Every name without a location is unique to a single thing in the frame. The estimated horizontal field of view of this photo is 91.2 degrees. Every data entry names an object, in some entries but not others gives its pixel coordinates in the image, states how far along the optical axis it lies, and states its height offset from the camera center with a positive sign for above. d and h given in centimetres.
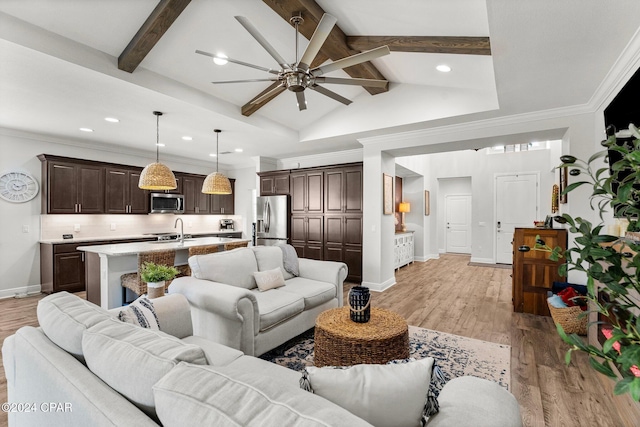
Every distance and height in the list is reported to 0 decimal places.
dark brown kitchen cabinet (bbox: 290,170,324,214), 613 +43
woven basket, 321 -111
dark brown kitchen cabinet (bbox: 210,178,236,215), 779 +25
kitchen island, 361 -65
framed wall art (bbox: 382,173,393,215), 526 +33
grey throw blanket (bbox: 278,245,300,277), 384 -60
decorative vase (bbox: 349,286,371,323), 235 -68
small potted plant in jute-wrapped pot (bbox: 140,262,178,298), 274 -57
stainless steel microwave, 647 +22
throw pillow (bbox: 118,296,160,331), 172 -58
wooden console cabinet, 392 -75
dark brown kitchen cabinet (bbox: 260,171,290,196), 661 +64
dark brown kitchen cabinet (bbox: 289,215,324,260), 614 -44
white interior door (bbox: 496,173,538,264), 766 +15
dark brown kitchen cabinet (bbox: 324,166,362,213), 567 +43
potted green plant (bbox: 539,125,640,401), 64 -16
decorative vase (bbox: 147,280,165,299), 276 -67
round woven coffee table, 211 -88
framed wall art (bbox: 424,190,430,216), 875 +28
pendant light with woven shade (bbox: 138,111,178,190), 385 +44
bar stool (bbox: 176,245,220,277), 413 -51
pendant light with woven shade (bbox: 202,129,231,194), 478 +43
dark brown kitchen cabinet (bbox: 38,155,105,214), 509 +44
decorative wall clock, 483 +42
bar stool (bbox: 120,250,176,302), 351 -71
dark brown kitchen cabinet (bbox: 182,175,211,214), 714 +39
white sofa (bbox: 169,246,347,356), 246 -80
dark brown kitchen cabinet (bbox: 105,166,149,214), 579 +39
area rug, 257 -129
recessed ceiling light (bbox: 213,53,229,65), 240 +141
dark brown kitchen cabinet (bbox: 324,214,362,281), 565 -52
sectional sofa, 73 -48
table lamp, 796 +15
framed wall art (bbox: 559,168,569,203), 394 +42
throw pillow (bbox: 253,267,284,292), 328 -71
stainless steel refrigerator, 651 -15
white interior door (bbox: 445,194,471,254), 976 -32
